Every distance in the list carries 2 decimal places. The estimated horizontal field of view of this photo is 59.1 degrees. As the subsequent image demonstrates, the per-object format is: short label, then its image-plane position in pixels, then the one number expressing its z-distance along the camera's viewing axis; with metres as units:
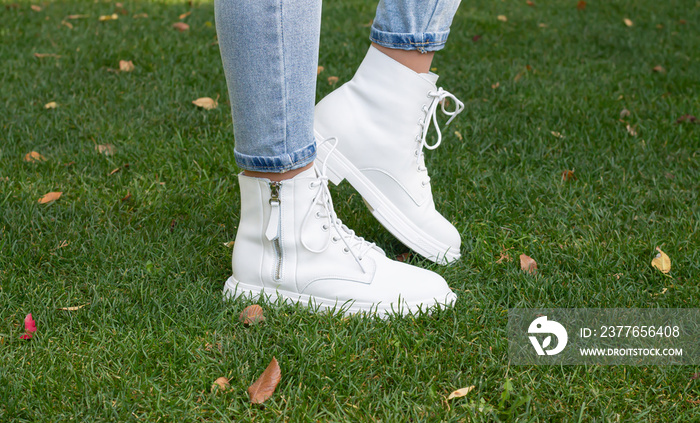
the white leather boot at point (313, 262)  1.53
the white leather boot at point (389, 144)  1.79
